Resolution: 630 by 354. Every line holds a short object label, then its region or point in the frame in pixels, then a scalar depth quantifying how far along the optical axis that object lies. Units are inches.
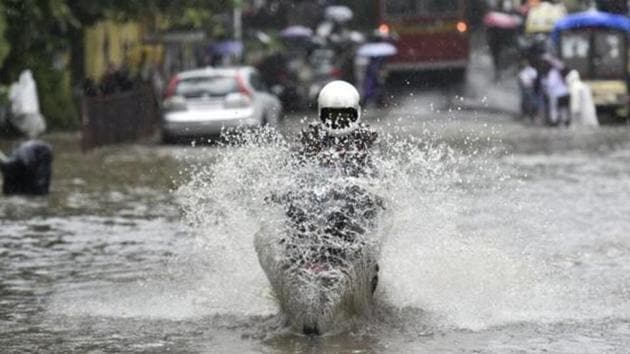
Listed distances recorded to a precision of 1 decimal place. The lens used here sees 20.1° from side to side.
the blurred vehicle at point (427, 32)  2028.8
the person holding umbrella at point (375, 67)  1941.6
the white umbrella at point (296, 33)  2346.2
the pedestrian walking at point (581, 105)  1601.9
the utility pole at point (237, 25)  2391.7
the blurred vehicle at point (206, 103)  1342.3
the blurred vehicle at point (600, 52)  1686.8
